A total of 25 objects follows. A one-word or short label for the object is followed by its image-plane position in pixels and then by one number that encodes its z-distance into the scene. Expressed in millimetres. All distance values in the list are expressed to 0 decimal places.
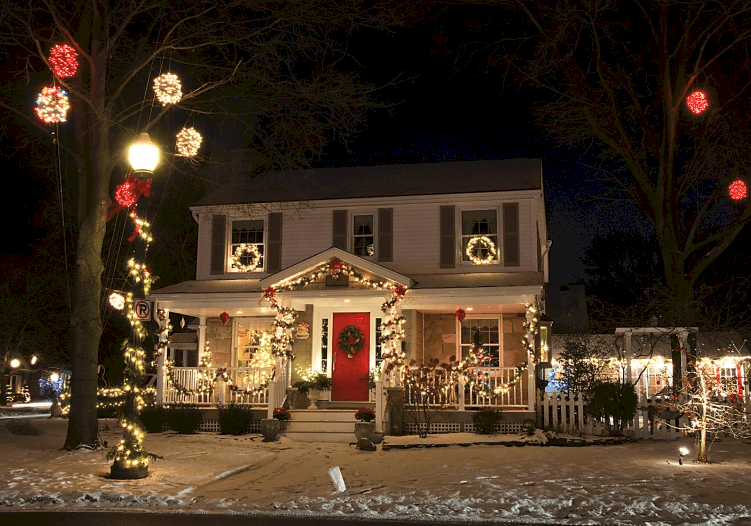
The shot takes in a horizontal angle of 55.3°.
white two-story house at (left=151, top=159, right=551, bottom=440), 16781
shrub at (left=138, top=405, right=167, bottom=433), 16328
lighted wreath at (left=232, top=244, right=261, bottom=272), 19422
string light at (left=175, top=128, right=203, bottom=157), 13125
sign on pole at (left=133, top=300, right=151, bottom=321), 12236
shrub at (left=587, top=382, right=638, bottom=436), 14695
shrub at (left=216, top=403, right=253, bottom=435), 15844
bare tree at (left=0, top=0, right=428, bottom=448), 12828
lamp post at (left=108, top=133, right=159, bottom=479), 9969
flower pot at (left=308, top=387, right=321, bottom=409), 17391
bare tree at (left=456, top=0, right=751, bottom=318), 16594
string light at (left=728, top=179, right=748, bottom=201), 15969
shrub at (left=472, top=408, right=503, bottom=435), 15203
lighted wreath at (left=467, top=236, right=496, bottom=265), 18031
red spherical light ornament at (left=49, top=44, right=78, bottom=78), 11156
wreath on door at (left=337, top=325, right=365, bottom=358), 17766
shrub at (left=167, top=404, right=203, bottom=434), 16078
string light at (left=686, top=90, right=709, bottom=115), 14414
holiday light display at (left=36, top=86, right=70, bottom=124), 11133
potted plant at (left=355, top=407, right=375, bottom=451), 13430
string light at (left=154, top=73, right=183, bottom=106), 11758
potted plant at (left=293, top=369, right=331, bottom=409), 16953
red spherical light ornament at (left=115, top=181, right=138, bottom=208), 10414
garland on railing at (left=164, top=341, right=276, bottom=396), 16859
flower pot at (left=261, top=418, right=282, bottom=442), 14898
